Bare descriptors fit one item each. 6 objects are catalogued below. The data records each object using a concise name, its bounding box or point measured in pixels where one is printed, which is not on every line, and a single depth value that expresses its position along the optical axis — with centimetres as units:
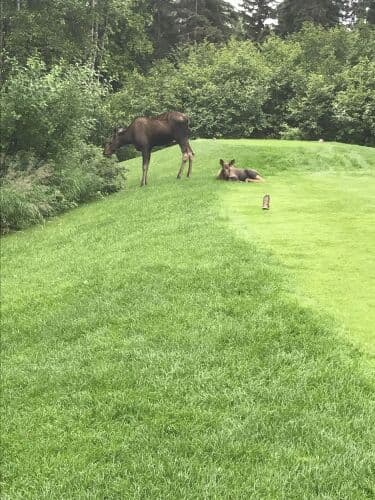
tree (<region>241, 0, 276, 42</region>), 4106
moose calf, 1246
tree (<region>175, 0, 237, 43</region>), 3806
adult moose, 1274
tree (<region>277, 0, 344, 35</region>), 3684
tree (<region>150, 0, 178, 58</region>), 3825
